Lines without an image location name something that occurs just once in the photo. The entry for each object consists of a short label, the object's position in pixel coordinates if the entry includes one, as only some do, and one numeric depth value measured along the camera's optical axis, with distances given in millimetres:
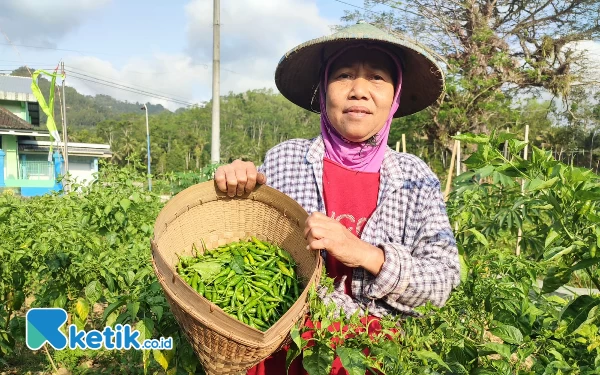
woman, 1382
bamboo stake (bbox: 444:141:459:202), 5389
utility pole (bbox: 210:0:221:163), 9641
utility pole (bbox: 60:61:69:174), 17128
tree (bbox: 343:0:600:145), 11148
